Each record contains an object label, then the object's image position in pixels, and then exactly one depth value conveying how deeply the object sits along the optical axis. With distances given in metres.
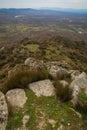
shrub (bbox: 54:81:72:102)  4.03
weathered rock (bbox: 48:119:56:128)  3.38
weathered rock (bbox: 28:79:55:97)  4.27
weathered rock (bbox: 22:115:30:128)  3.43
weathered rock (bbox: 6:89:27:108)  3.91
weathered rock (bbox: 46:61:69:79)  5.54
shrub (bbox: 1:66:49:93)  4.49
